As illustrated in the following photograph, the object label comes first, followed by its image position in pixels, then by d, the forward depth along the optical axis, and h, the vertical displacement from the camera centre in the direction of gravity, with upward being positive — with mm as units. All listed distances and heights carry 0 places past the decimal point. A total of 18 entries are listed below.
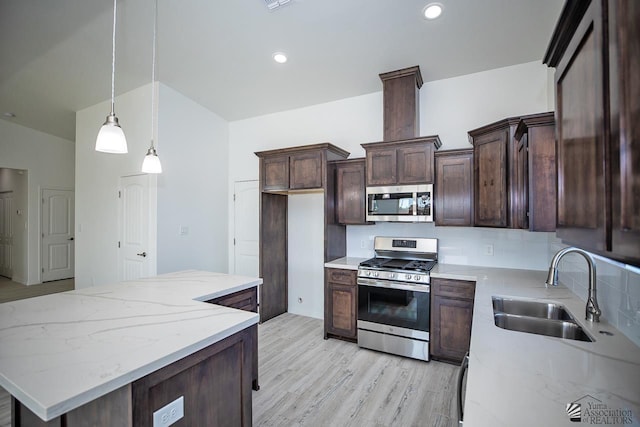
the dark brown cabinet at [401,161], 3154 +610
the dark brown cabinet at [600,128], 599 +216
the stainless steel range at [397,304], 2977 -929
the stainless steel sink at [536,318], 1632 -630
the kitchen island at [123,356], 997 -539
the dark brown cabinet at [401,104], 3369 +1300
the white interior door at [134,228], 4059 -166
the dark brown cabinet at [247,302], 2195 -677
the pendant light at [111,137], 1962 +531
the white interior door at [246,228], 4824 -193
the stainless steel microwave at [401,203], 3168 +140
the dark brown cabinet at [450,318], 2807 -993
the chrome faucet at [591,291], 1509 -401
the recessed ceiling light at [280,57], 3275 +1787
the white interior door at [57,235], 6406 -395
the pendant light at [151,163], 2498 +453
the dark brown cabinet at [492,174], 2609 +390
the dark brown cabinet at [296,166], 3639 +646
